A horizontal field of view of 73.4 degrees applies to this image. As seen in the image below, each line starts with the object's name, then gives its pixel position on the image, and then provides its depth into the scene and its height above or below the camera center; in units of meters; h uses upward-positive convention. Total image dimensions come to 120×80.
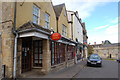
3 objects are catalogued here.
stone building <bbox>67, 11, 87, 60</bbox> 13.50 +3.12
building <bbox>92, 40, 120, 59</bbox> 44.99 -4.18
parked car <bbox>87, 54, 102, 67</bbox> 10.84 -2.60
